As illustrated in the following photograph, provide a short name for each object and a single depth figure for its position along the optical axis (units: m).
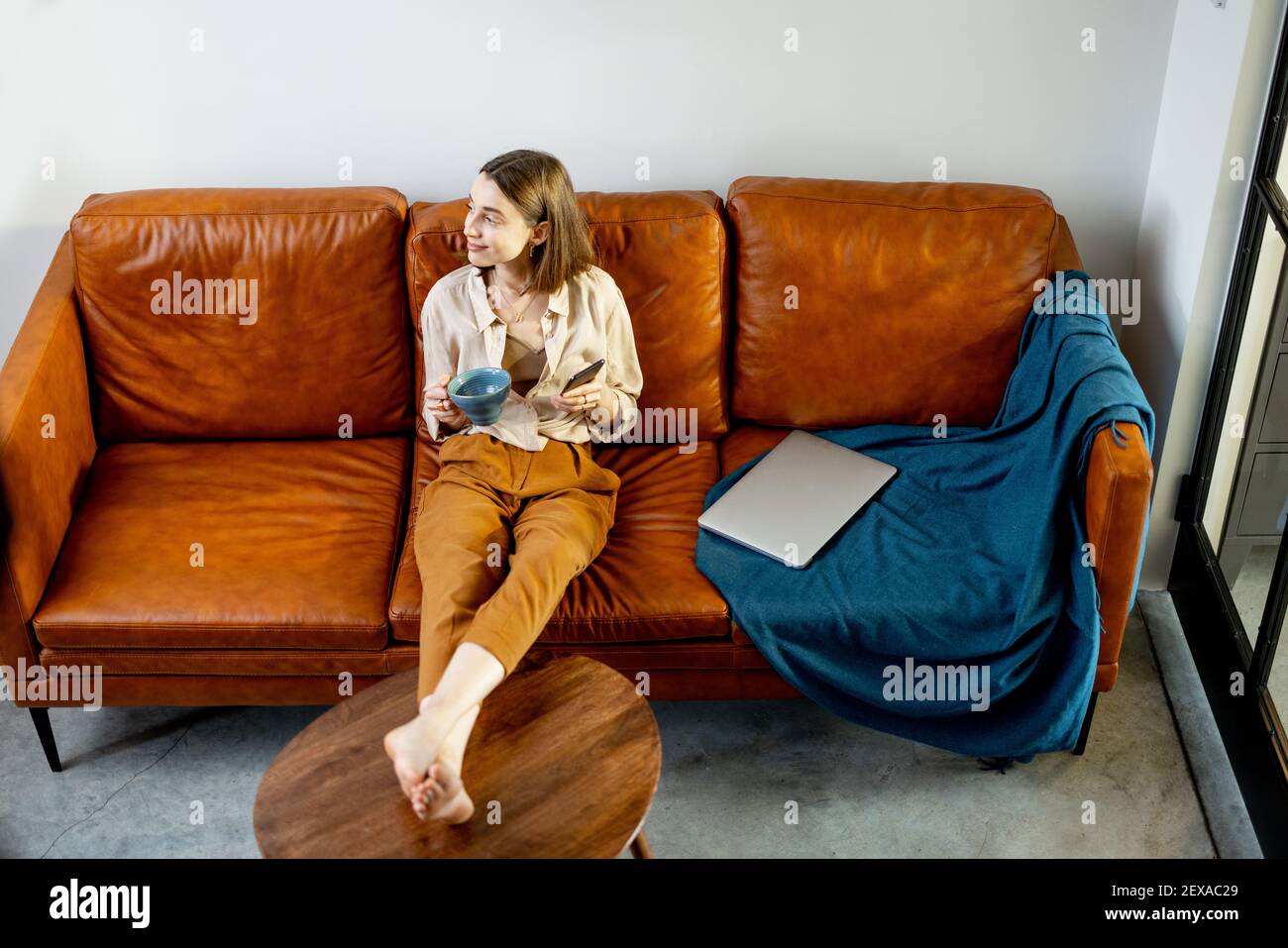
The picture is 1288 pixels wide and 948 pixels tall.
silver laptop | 2.62
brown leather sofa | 2.59
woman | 2.40
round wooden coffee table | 1.99
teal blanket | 2.46
